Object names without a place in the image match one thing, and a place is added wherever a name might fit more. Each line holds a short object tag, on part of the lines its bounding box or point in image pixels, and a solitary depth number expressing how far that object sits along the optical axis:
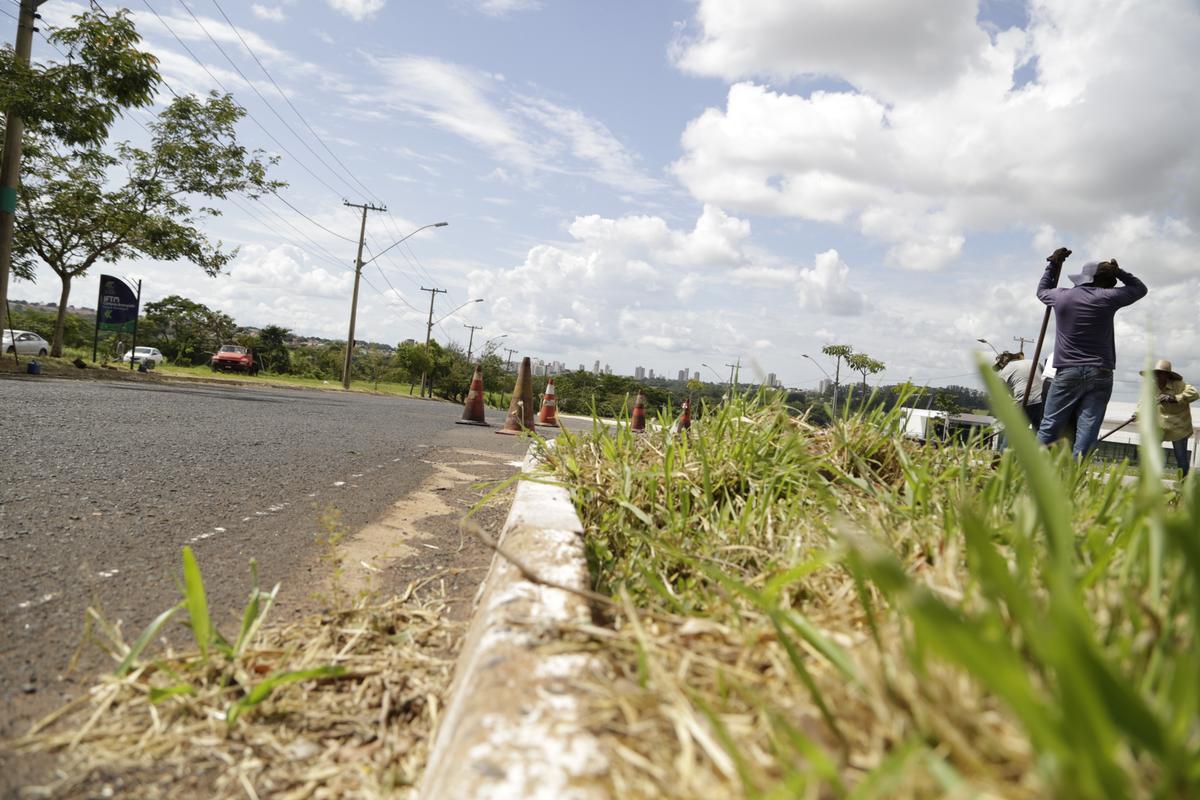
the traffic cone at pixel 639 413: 8.51
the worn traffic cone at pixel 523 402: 9.20
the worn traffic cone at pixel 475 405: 12.06
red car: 39.22
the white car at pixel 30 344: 33.00
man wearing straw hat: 8.46
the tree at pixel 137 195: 18.84
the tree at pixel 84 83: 12.66
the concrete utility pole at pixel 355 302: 36.25
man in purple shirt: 5.44
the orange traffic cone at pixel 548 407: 10.97
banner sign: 19.17
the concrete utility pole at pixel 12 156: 13.40
